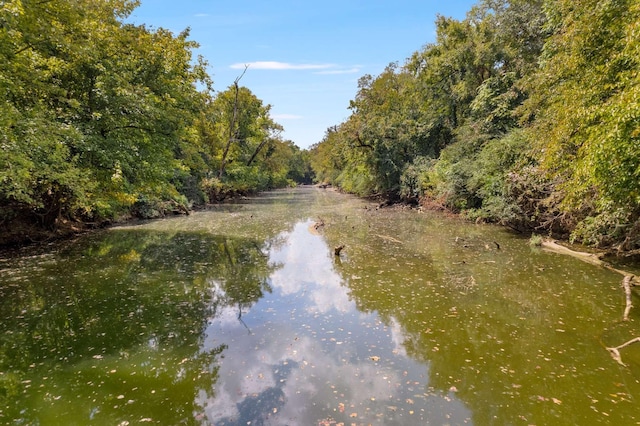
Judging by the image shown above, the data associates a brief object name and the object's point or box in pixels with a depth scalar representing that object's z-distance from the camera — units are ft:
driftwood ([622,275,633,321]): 24.77
